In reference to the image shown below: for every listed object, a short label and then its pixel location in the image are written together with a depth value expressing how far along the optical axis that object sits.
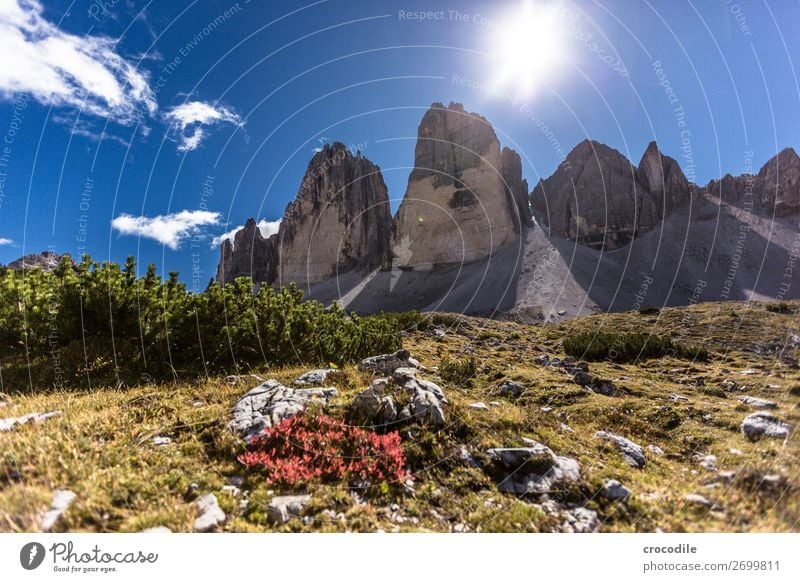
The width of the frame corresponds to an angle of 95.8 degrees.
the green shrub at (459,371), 14.41
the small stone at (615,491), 5.52
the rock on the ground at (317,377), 9.95
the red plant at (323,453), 5.76
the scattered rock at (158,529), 4.23
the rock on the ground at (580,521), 4.97
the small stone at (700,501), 4.88
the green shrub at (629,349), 23.12
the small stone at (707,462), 6.90
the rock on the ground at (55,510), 4.10
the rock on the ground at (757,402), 10.67
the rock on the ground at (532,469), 5.83
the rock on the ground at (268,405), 6.87
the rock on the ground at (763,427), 7.07
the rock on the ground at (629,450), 7.22
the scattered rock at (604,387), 13.71
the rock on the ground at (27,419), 6.33
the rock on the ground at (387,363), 11.93
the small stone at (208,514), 4.36
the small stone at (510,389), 12.34
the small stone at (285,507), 4.71
